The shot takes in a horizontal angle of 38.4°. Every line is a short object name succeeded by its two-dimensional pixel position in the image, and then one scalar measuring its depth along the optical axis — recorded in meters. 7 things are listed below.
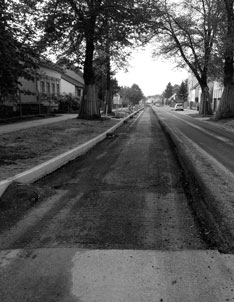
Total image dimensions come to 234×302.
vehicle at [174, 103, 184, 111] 72.68
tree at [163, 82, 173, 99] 186.86
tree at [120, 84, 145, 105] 135.50
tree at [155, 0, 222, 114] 32.17
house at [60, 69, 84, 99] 50.75
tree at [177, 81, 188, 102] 119.06
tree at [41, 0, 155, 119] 21.66
